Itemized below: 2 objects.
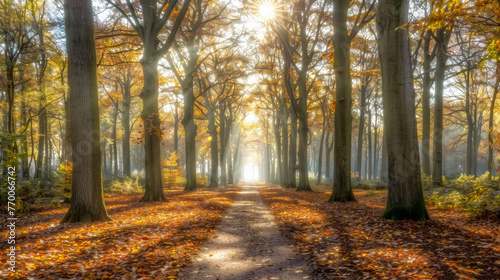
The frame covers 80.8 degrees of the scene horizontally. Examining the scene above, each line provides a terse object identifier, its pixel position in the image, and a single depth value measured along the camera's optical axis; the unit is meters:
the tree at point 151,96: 11.52
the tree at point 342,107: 11.43
